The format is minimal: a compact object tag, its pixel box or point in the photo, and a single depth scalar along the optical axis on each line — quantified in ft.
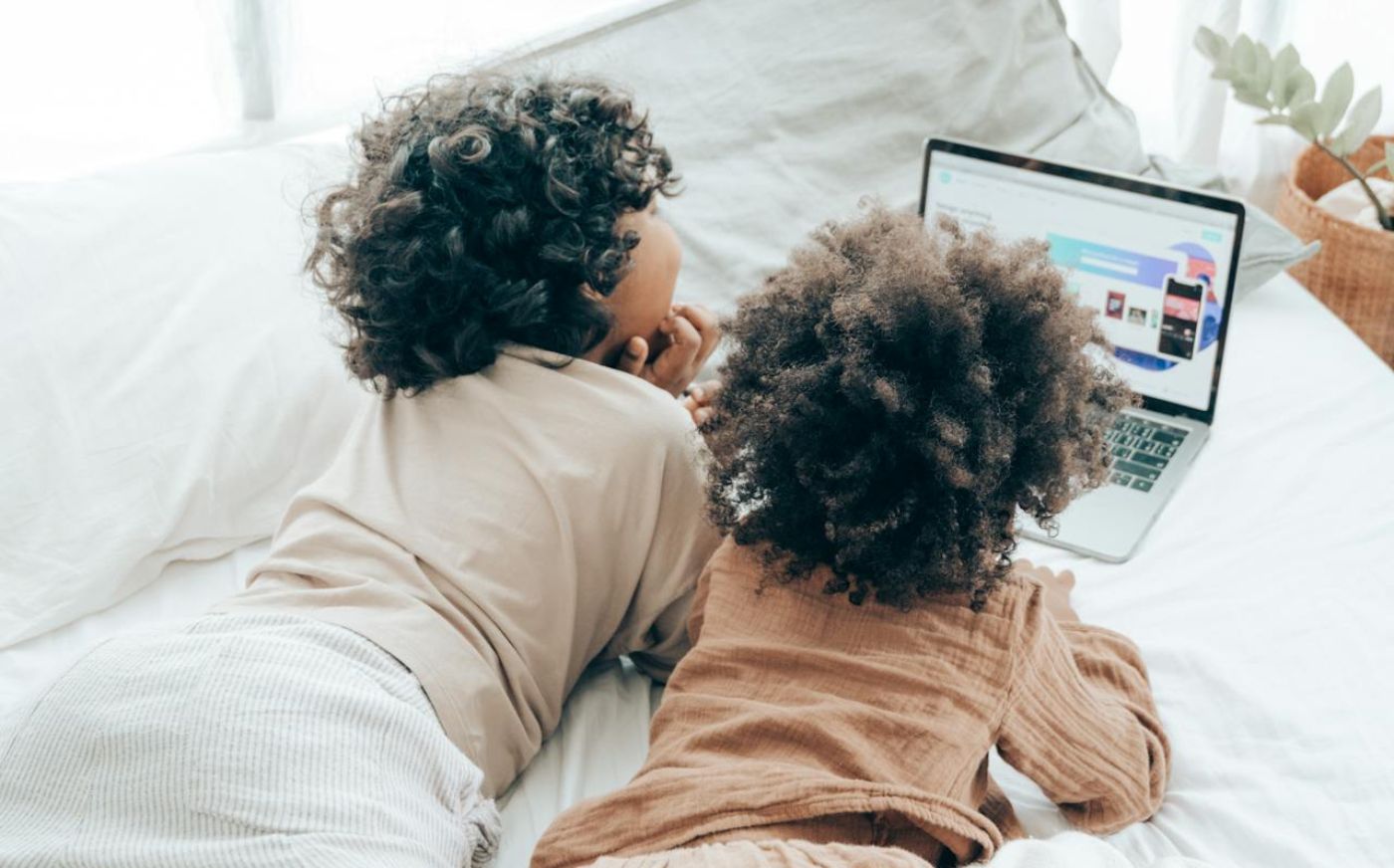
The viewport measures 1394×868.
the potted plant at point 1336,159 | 5.91
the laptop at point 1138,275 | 4.58
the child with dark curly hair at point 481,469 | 2.97
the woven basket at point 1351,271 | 6.03
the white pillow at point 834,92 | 5.59
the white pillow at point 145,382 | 4.07
